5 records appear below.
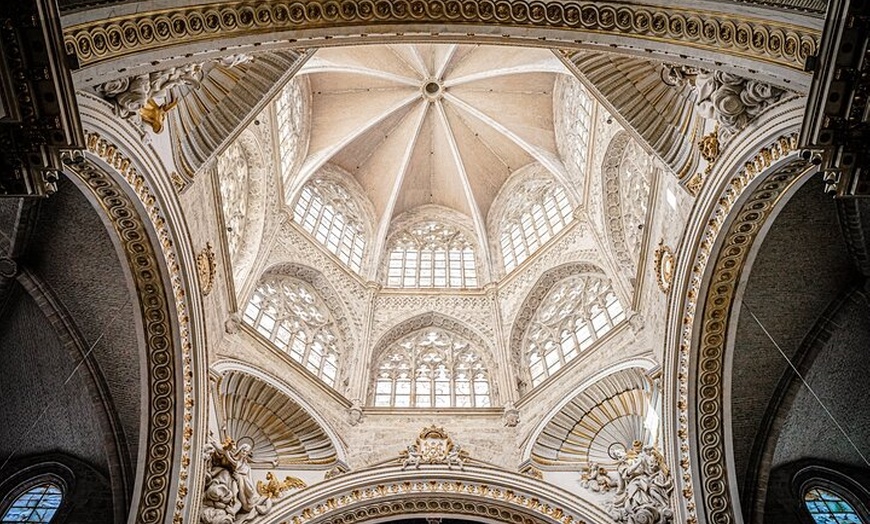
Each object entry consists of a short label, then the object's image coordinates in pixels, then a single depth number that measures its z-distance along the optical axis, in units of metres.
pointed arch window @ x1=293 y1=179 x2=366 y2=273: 21.69
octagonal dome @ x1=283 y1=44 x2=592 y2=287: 23.95
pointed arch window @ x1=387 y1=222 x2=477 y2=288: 22.44
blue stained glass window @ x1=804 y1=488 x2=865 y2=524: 13.74
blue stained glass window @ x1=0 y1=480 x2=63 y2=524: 13.62
